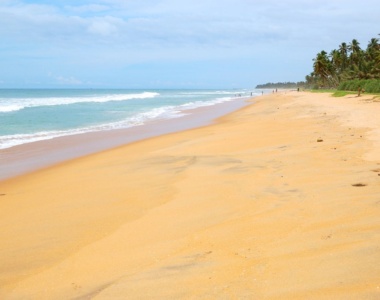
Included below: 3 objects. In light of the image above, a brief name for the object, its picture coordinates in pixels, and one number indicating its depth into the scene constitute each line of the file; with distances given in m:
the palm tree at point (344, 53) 83.64
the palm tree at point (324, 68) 79.28
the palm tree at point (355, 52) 75.19
